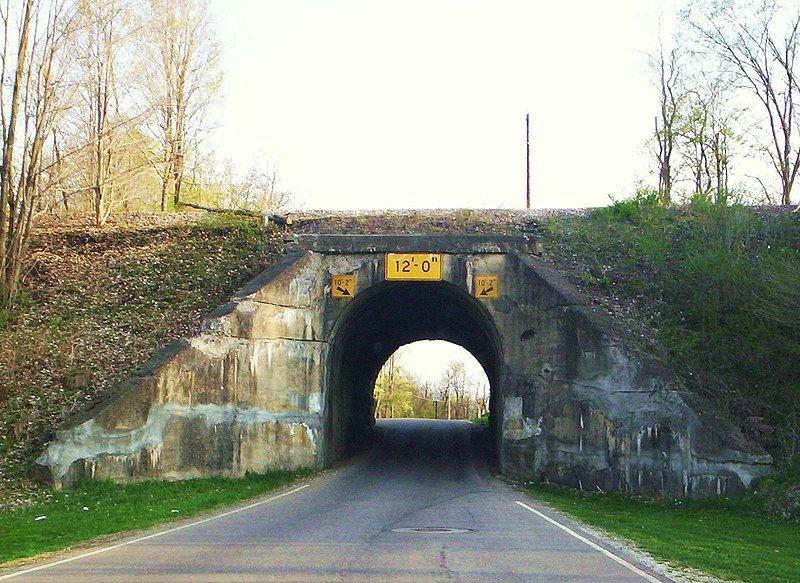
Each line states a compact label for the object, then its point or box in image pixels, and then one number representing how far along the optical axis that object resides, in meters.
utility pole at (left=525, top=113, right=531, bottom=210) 40.84
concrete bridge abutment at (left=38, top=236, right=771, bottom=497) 18.45
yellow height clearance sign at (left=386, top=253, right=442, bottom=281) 22.34
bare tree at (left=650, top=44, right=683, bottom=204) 38.97
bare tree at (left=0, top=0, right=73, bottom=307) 23.20
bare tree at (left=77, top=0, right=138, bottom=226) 28.39
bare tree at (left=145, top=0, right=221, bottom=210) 37.16
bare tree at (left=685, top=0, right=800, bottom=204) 33.00
